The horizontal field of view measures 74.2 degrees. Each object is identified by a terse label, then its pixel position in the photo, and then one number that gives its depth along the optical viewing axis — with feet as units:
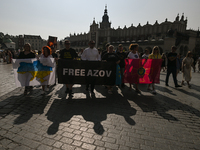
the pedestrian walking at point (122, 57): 21.84
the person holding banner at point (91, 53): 19.17
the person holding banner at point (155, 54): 20.69
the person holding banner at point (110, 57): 18.34
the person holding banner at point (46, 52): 18.45
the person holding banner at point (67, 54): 18.76
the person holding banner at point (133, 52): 20.18
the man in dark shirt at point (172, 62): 23.09
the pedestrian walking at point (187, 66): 24.04
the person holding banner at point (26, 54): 17.57
